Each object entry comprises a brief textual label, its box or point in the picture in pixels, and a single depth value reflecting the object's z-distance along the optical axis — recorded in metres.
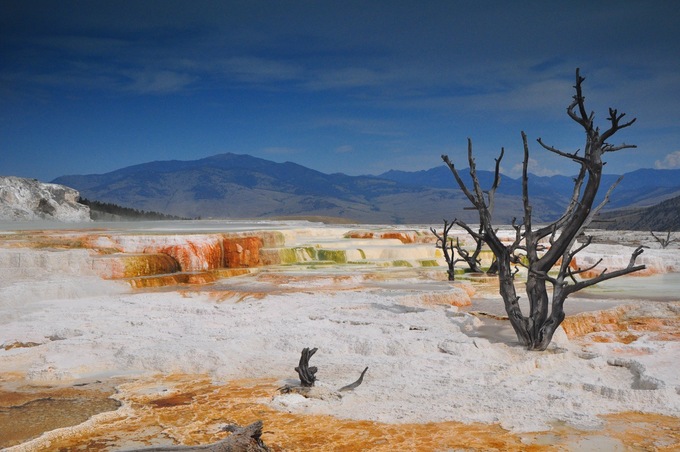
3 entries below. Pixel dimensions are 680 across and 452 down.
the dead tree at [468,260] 13.20
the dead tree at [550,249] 5.79
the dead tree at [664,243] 21.80
